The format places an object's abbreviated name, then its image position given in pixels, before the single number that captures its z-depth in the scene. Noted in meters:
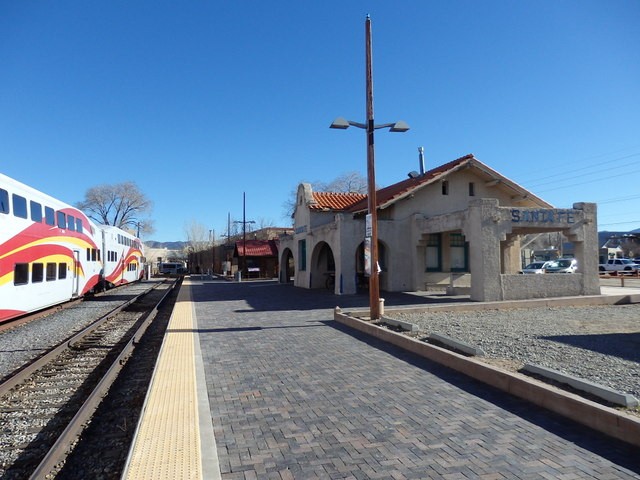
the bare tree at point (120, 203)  72.75
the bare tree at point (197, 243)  103.53
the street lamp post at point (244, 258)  45.14
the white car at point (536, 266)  30.06
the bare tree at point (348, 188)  64.94
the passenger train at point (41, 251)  11.34
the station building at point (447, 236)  16.94
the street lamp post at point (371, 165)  11.88
